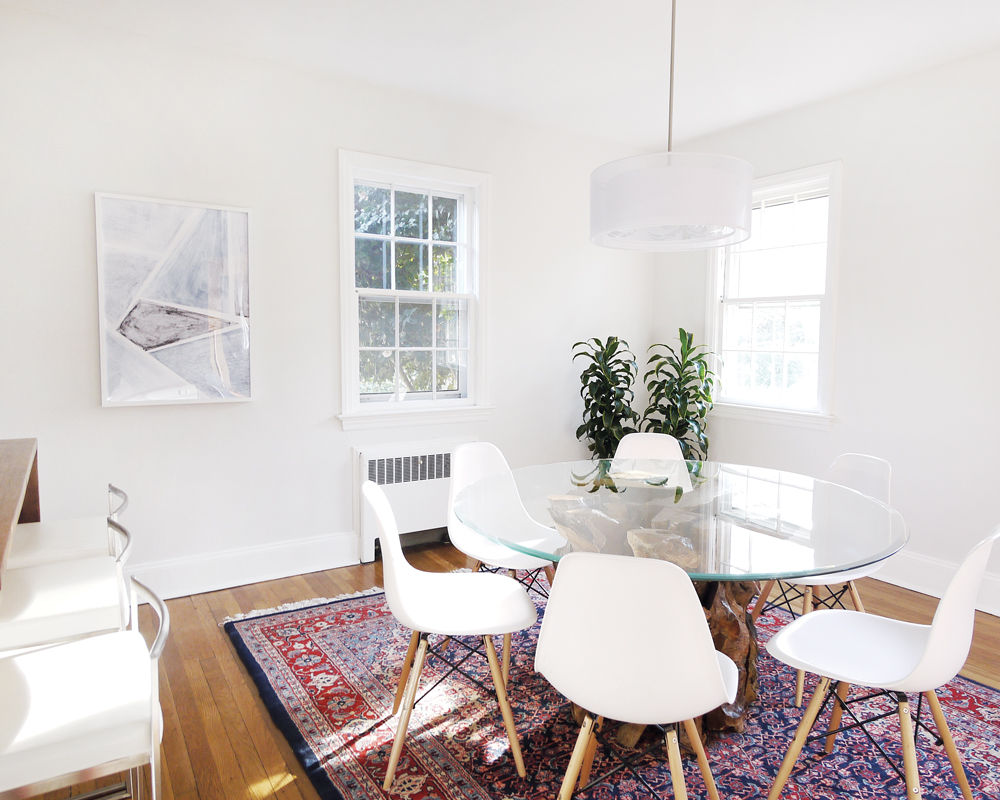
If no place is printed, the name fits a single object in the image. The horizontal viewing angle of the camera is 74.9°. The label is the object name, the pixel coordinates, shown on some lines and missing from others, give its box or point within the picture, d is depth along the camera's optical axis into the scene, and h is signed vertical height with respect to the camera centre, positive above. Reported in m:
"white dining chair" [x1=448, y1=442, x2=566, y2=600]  2.01 -0.59
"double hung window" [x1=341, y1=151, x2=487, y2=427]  3.81 +0.33
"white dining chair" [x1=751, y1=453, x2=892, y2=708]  2.46 -0.57
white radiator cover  3.84 -0.85
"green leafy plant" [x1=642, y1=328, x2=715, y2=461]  4.32 -0.34
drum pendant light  2.06 +0.49
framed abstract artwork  3.10 +0.18
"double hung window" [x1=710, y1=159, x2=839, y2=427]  3.95 +0.29
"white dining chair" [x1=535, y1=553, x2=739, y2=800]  1.40 -0.67
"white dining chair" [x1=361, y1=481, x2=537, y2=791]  1.93 -0.84
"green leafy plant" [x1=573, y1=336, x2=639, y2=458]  4.39 -0.38
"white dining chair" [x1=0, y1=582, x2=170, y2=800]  1.14 -0.70
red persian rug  1.95 -1.32
